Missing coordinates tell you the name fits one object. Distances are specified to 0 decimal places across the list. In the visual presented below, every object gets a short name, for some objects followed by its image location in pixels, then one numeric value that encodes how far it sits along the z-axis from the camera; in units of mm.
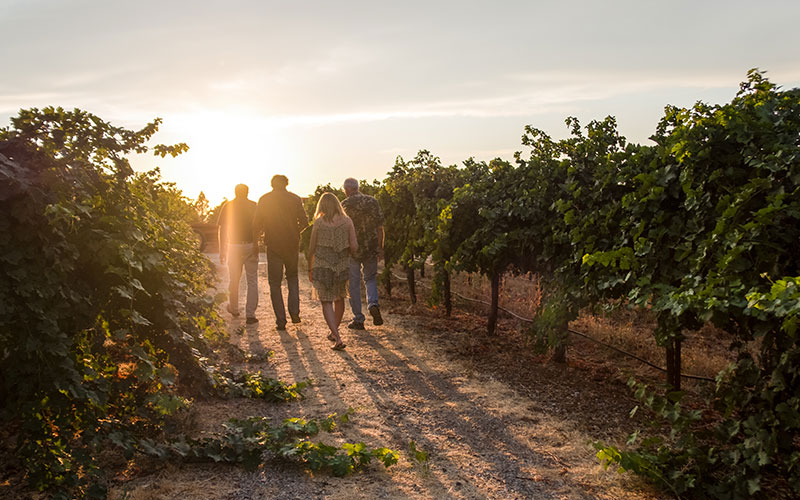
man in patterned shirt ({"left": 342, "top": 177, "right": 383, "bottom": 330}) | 7715
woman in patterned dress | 6707
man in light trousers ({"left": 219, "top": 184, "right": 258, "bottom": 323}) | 8414
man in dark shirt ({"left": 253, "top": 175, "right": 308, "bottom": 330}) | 7770
